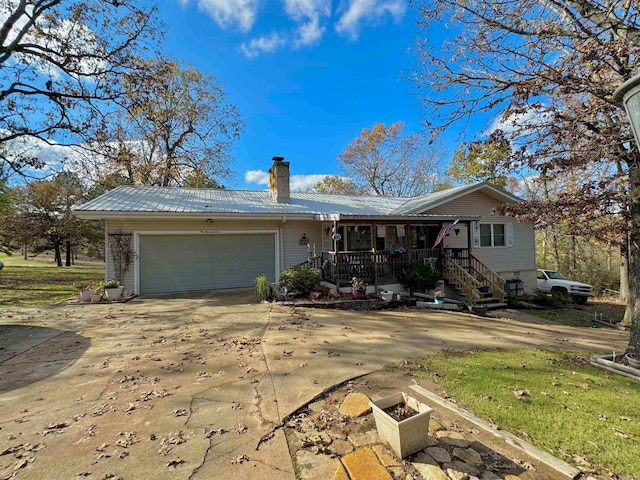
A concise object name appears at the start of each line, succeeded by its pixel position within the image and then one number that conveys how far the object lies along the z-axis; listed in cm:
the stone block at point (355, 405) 302
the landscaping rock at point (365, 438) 255
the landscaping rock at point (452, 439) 254
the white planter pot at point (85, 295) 912
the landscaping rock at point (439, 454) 235
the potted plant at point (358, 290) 934
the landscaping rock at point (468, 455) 235
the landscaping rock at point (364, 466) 213
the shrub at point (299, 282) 936
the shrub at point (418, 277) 1045
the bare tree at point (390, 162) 2661
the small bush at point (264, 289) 919
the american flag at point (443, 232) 1065
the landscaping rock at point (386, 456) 229
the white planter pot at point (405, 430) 235
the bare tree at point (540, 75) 455
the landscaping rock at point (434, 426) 272
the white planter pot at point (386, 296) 951
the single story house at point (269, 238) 1018
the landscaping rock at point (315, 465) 221
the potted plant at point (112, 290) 932
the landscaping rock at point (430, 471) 216
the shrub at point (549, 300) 1281
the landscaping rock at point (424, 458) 232
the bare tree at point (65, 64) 1034
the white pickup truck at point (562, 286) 1445
